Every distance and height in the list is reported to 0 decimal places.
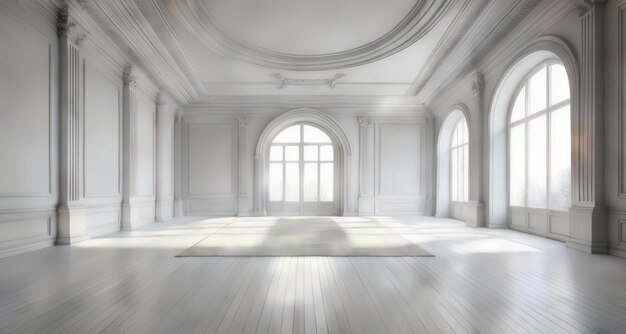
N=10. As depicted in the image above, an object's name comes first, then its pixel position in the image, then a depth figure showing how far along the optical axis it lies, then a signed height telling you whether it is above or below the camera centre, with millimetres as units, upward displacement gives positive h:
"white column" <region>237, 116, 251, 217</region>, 12141 -24
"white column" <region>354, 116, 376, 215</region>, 12266 +55
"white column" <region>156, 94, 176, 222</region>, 10281 +292
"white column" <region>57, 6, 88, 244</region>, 5945 +586
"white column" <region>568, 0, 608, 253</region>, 5039 +436
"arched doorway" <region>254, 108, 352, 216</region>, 12609 +0
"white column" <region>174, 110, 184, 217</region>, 11828 +384
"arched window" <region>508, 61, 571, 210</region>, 6246 +533
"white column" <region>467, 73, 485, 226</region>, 8352 +170
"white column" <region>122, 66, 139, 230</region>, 8188 +434
